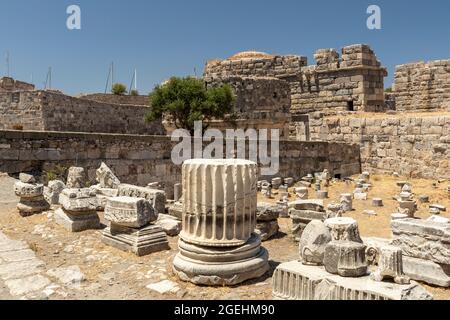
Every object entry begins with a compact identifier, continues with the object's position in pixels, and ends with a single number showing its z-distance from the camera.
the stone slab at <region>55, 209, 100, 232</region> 7.27
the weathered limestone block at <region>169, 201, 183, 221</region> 8.20
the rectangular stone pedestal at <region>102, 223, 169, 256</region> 6.09
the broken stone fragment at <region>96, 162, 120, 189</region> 10.23
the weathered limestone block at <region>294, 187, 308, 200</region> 12.95
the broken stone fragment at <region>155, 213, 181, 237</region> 7.24
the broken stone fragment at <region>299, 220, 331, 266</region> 4.72
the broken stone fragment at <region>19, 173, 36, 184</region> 8.35
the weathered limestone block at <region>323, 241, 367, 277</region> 4.32
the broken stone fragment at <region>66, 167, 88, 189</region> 8.66
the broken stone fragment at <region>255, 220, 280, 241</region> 7.38
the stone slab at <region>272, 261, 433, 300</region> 3.87
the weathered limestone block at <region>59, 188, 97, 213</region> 7.31
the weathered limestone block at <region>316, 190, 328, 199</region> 13.45
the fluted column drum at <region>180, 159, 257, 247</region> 5.14
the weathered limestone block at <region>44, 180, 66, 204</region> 9.33
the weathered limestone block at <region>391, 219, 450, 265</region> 5.18
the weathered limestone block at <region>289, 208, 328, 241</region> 7.41
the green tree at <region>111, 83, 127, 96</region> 34.81
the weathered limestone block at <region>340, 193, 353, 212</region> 11.06
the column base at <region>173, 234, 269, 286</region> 4.92
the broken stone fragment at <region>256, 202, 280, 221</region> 7.39
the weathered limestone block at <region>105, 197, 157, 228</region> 6.27
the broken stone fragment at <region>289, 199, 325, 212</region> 8.45
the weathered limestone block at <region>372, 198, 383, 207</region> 11.81
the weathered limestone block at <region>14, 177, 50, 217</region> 8.22
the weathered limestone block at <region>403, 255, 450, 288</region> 5.11
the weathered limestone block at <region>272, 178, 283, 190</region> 15.22
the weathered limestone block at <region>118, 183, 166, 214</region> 8.35
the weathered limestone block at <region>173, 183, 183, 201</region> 12.21
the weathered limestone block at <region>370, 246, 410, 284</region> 4.12
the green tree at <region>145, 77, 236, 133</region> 17.34
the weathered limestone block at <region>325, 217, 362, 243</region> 4.91
